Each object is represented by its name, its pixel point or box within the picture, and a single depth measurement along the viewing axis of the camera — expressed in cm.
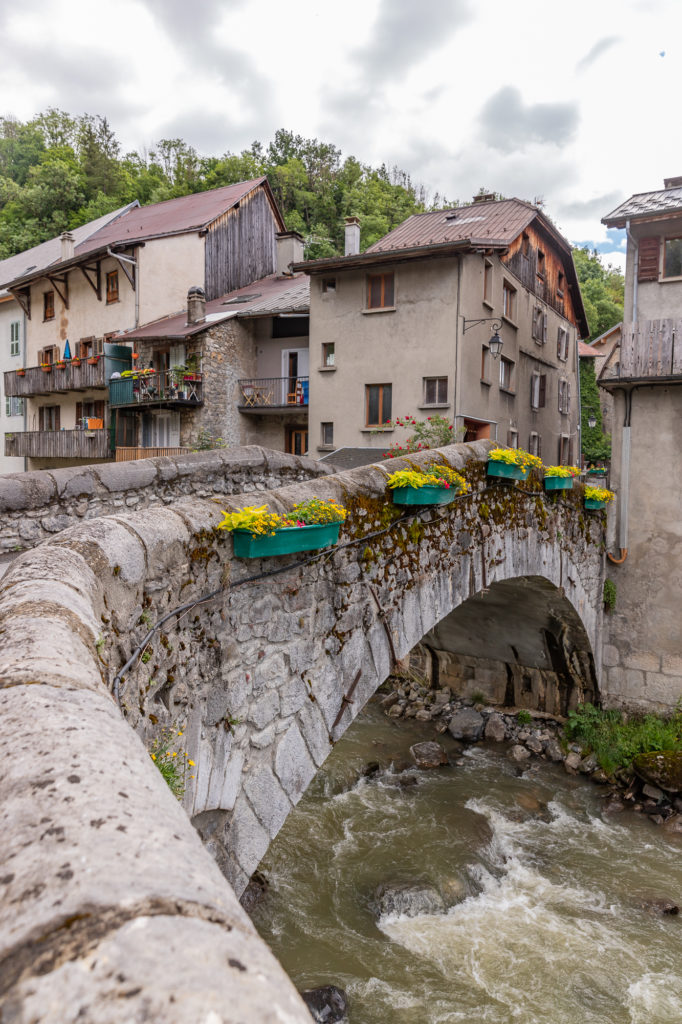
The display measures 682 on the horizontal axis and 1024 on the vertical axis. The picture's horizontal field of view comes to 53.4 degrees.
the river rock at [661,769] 1018
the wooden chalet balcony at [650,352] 1060
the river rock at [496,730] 1262
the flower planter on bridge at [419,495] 542
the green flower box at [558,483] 945
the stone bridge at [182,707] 77
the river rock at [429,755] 1140
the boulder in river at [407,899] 744
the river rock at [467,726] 1262
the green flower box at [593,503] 1105
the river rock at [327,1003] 580
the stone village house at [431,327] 1510
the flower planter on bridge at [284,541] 360
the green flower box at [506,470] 723
